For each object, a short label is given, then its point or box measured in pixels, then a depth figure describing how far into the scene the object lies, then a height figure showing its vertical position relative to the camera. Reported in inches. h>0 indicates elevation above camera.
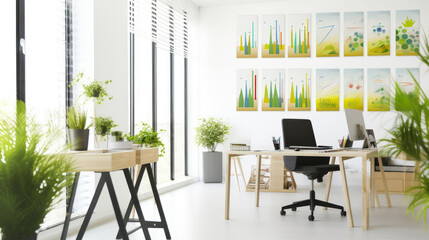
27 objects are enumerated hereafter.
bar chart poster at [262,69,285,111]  287.4 +18.0
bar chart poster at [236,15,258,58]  292.4 +51.0
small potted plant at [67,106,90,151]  124.7 -3.4
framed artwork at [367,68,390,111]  274.4 +20.8
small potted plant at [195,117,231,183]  282.5 -13.7
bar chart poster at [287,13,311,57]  284.8 +50.8
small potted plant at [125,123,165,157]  161.6 -7.1
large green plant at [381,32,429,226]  72.9 -1.3
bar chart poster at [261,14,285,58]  288.4 +50.5
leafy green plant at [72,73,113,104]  139.3 +8.0
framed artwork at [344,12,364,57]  277.9 +50.3
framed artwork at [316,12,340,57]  280.7 +50.2
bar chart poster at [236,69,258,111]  291.6 +17.6
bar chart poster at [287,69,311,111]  283.7 +17.3
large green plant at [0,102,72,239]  74.1 -9.4
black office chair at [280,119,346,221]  177.9 -17.2
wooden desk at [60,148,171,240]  114.6 -12.2
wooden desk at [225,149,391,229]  155.5 -15.0
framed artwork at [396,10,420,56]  271.1 +50.4
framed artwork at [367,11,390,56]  274.4 +50.0
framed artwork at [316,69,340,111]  279.7 +17.3
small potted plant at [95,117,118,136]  141.9 -2.3
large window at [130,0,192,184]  240.5 +26.1
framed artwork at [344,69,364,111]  276.8 +17.9
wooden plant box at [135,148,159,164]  136.9 -11.1
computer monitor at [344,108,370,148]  175.6 -2.8
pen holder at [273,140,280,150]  199.2 -11.2
